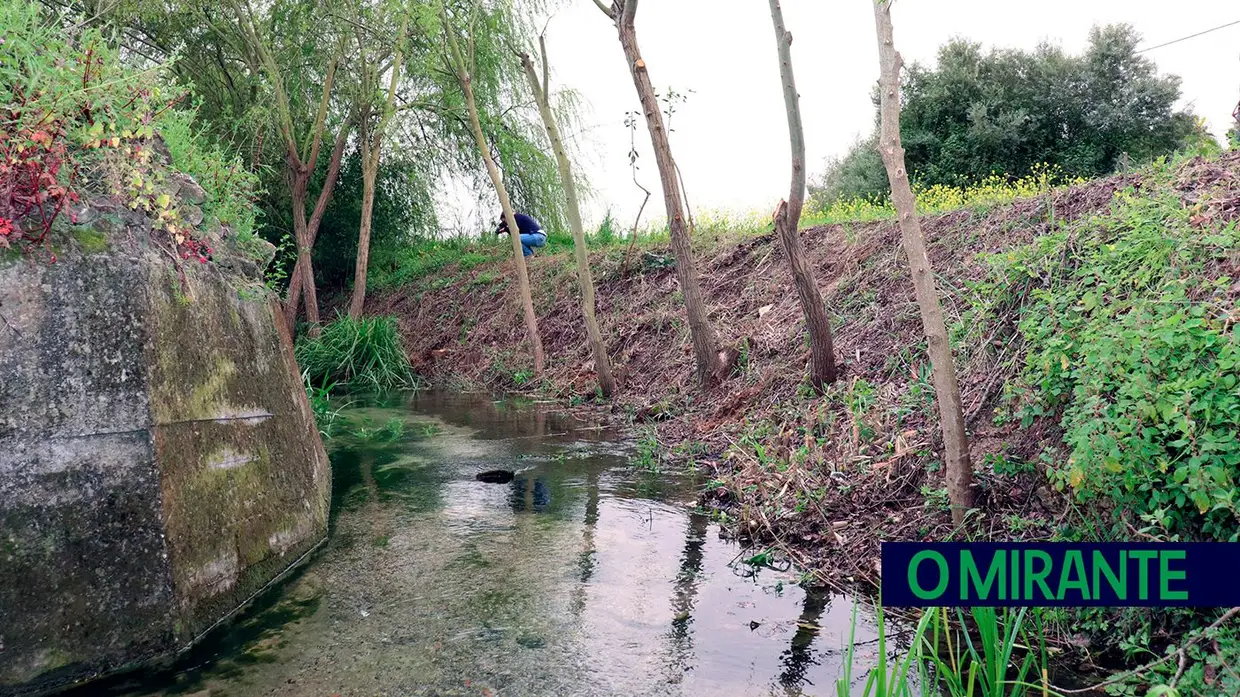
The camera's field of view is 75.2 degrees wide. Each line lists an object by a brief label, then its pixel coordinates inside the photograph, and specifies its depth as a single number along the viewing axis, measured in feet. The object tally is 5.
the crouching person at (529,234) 53.93
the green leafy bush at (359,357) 43.42
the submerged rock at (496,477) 21.07
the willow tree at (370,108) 44.50
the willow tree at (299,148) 43.42
